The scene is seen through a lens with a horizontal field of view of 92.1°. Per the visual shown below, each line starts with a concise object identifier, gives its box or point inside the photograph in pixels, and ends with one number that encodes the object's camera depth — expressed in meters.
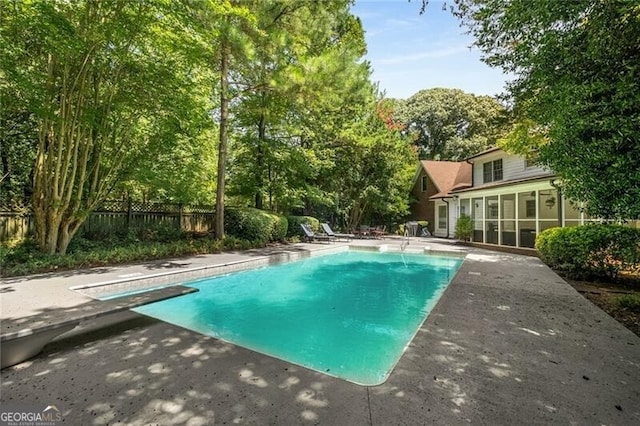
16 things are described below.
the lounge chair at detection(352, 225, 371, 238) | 19.30
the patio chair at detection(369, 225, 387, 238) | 19.11
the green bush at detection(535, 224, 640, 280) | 6.96
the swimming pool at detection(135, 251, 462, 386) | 4.18
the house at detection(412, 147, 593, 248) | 12.27
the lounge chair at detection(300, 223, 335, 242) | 15.70
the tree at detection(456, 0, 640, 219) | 3.97
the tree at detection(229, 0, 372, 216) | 11.02
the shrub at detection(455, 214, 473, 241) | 15.52
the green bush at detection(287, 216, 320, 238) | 16.22
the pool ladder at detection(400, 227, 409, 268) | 11.57
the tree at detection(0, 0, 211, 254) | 6.43
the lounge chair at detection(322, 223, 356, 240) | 16.50
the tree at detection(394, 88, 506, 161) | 30.31
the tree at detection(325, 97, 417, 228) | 19.00
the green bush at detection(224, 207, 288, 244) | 12.84
